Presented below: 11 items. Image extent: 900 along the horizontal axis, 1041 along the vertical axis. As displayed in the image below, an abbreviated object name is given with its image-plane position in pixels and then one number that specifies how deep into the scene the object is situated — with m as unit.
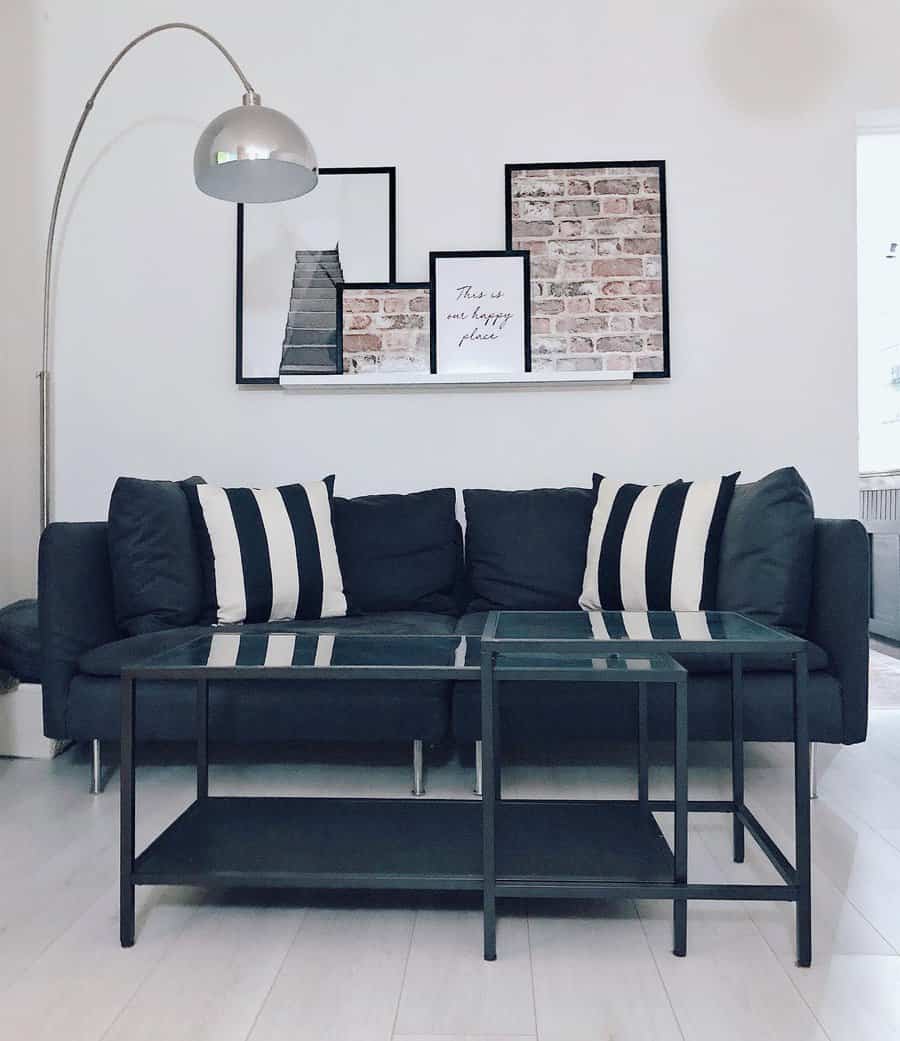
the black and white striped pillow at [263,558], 2.44
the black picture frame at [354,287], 2.99
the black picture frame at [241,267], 3.01
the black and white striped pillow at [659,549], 2.35
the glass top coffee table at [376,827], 1.39
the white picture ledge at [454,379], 2.93
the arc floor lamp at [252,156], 2.30
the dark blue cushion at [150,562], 2.35
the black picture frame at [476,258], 2.97
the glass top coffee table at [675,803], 1.33
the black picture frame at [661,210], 2.94
